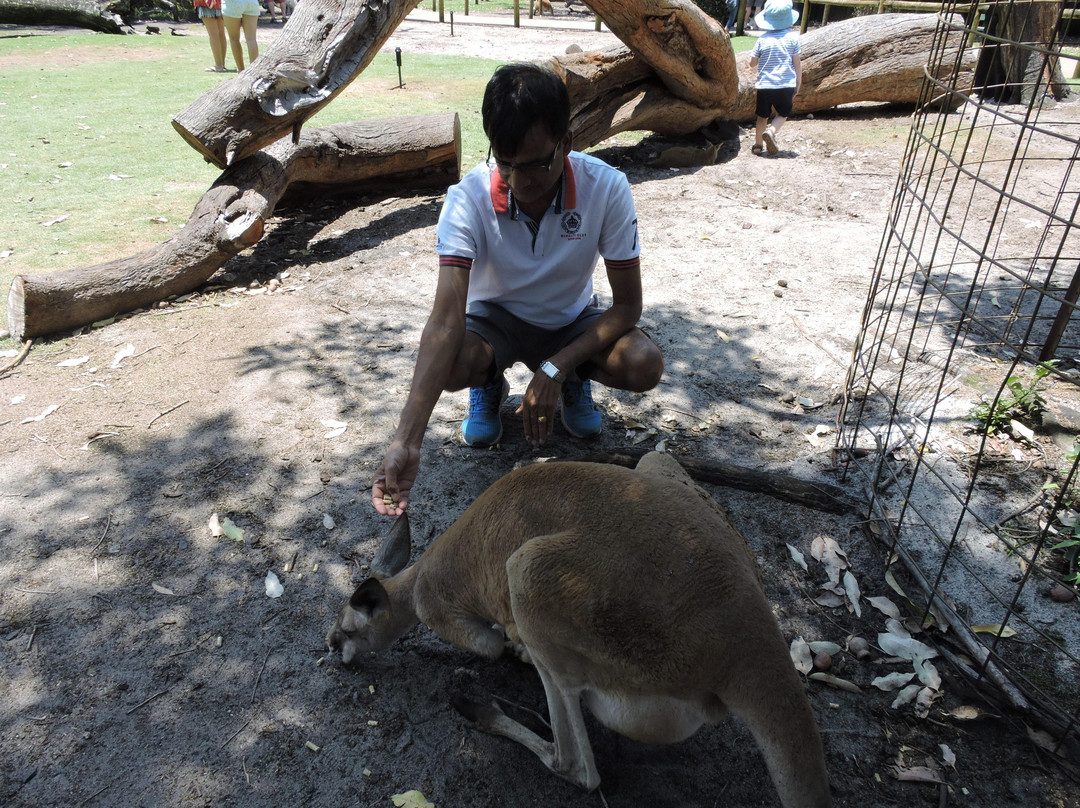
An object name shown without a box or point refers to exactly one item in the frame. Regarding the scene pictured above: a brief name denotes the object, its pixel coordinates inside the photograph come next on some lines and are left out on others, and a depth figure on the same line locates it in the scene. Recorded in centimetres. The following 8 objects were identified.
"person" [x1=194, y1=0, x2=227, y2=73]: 1220
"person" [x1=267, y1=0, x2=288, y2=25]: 2125
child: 848
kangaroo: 193
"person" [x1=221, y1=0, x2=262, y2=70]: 1176
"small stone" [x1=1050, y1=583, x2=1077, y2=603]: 284
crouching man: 280
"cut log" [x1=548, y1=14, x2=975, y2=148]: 823
